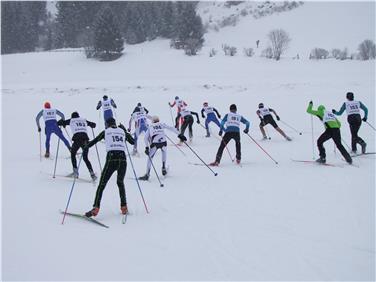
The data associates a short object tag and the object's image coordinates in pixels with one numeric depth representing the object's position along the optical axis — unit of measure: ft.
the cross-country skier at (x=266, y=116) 44.04
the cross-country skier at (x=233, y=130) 34.19
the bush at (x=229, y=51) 133.58
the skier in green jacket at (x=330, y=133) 31.83
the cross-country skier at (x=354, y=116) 35.17
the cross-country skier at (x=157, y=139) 30.30
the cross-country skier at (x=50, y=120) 36.94
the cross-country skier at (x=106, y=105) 44.55
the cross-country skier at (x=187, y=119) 45.01
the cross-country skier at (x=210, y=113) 46.16
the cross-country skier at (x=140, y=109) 40.89
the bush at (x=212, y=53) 132.93
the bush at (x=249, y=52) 130.67
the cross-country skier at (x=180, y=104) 48.21
